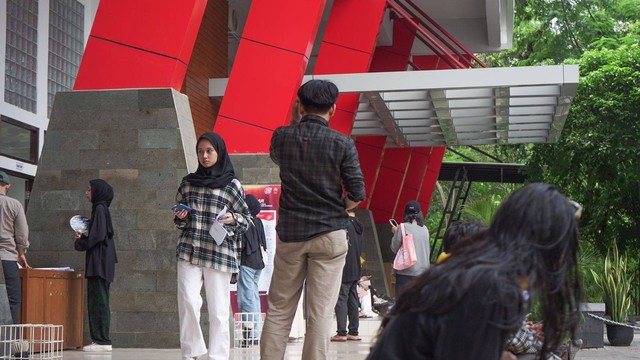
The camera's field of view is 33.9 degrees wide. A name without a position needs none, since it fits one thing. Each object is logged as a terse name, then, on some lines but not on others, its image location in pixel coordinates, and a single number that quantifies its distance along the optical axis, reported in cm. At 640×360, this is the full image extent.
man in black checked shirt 608
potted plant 1495
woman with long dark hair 229
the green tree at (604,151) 2139
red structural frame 1175
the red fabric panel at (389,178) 2769
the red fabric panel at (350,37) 1928
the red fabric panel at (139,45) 1167
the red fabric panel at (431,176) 2956
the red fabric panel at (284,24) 1491
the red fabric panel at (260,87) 1427
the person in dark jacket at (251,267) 1173
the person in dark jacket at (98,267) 1045
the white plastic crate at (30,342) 839
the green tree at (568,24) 2930
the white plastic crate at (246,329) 1110
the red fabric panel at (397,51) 2628
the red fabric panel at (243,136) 1398
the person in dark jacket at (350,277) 1288
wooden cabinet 999
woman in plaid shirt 754
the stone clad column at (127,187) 1102
